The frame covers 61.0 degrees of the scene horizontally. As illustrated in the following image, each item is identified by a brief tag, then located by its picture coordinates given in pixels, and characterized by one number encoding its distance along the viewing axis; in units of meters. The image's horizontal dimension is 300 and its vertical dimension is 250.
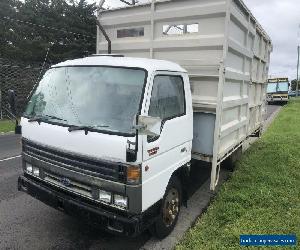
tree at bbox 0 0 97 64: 20.19
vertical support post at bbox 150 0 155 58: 4.25
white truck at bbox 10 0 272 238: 2.83
